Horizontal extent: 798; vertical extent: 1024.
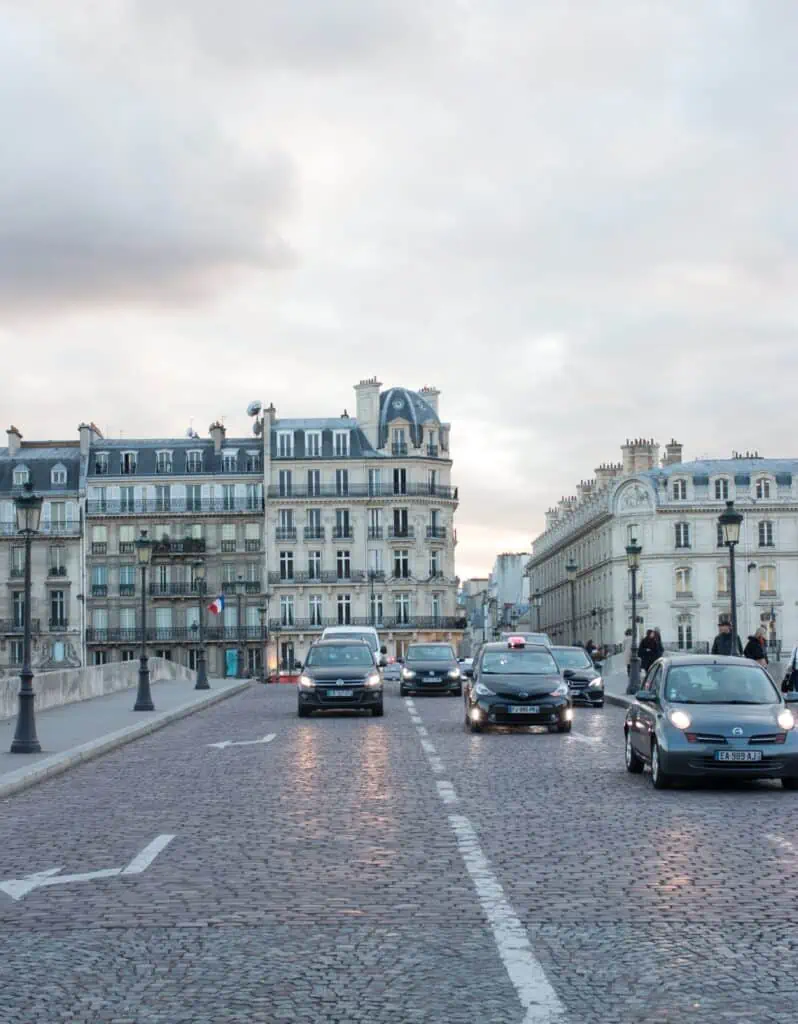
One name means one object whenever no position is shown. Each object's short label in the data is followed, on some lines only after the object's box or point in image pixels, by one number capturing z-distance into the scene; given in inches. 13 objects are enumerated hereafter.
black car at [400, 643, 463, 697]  1710.1
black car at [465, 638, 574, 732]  997.8
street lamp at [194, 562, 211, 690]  2020.2
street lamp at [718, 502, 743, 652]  1242.6
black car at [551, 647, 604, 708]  1469.0
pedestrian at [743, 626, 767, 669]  1190.3
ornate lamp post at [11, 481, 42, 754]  824.9
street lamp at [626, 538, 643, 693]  1630.4
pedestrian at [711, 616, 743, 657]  1248.2
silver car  613.9
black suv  1238.9
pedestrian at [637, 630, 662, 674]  1665.8
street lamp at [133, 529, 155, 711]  1314.0
